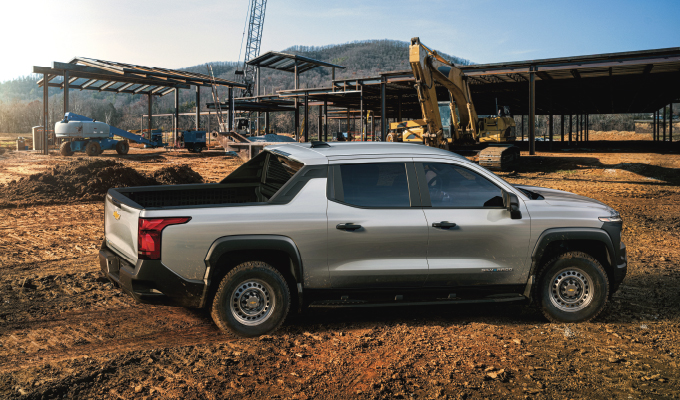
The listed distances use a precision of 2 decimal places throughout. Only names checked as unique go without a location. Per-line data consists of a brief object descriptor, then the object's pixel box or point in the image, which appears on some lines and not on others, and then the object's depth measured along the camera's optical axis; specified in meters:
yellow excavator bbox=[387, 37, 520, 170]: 18.95
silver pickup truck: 4.59
